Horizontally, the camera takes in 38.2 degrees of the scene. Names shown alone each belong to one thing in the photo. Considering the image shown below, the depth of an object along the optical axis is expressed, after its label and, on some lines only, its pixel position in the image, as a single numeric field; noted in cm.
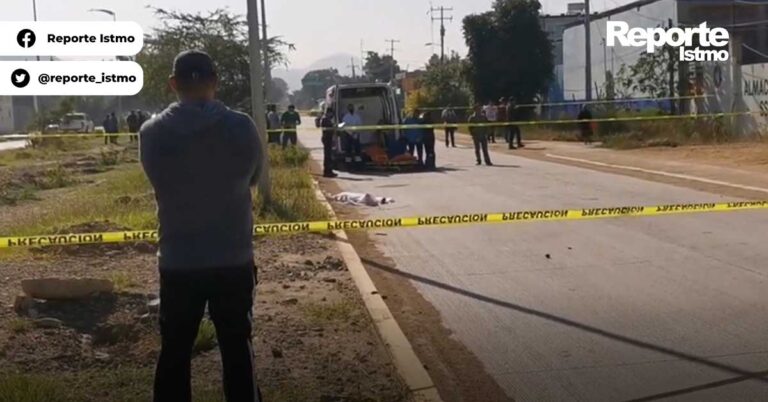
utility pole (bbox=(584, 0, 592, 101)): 4078
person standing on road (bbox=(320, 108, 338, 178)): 2562
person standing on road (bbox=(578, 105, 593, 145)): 3849
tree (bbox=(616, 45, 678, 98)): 3822
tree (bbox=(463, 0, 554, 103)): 4675
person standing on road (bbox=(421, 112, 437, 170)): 2689
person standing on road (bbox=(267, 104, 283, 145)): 3489
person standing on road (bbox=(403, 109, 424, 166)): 2720
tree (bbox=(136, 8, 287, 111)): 2916
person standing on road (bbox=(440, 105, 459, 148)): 3503
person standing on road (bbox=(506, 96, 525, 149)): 3619
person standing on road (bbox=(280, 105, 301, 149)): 3384
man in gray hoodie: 481
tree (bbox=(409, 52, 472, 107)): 5427
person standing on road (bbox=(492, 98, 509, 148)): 3642
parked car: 4722
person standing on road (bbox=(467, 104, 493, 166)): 2719
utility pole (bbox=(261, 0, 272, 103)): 2982
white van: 2802
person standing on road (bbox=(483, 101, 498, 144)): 3739
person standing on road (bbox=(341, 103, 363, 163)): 2734
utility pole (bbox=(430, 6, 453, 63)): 6540
